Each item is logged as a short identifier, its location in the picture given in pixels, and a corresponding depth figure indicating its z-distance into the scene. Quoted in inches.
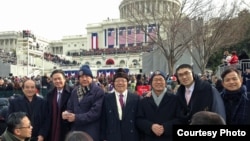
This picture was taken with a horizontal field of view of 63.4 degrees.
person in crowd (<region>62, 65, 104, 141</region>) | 120.9
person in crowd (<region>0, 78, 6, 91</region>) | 297.6
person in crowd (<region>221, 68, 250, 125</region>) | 100.2
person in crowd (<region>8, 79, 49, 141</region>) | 130.9
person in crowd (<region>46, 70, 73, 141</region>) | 130.4
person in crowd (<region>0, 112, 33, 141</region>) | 92.6
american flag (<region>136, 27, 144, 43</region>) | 1549.6
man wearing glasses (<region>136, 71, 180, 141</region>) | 110.4
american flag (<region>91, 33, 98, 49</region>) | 1977.1
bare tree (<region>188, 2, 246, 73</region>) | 485.4
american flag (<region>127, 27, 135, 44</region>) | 1565.3
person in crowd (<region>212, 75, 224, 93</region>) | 181.4
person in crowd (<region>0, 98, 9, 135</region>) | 157.5
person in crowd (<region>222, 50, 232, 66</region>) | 337.4
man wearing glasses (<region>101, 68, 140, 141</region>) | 119.1
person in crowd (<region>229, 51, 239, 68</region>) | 318.7
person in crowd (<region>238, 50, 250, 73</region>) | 333.3
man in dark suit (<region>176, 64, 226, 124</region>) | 103.4
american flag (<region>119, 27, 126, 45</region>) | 1724.4
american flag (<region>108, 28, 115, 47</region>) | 1904.1
